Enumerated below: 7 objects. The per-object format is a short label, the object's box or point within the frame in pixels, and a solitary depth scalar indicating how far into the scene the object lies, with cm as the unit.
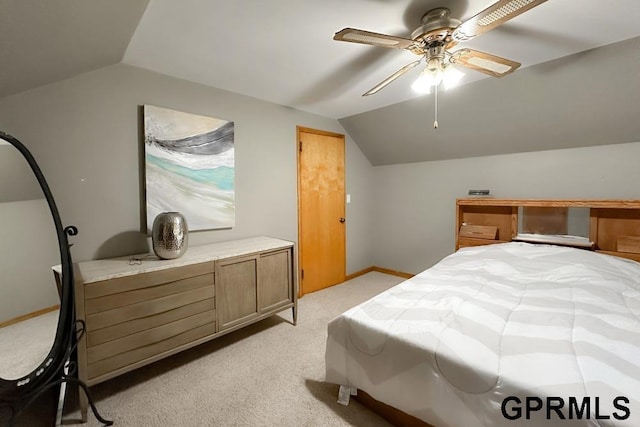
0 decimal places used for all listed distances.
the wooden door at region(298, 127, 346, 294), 332
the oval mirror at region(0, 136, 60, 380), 126
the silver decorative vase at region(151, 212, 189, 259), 189
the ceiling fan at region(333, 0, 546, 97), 119
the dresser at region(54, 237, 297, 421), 156
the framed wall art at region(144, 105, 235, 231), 215
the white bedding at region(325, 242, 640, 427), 95
